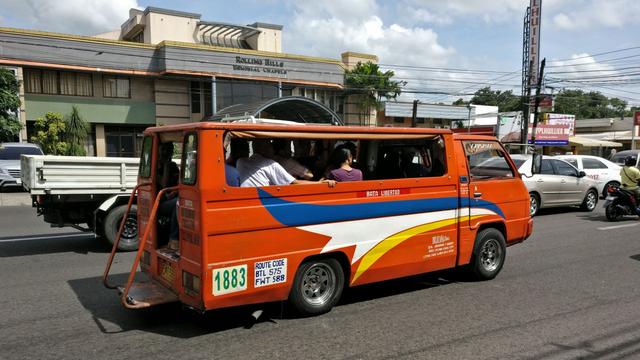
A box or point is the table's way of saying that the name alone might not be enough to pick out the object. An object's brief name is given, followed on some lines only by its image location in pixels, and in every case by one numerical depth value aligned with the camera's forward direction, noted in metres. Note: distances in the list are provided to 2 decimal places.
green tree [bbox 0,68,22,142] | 15.84
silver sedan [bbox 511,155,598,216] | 12.63
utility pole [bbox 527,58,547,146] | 24.81
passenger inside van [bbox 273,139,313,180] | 5.47
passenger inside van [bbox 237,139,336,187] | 4.78
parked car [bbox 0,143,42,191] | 17.52
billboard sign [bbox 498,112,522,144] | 38.56
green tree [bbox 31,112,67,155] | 22.47
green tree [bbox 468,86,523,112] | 83.88
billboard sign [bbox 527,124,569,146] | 35.69
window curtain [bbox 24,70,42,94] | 24.64
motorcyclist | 11.85
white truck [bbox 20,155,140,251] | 7.63
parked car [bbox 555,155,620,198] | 15.27
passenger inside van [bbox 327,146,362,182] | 5.29
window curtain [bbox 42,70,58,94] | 25.08
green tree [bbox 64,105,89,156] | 23.48
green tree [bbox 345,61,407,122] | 35.31
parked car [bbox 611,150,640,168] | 21.03
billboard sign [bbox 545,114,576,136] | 39.19
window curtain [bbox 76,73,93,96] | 25.92
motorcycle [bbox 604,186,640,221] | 11.95
